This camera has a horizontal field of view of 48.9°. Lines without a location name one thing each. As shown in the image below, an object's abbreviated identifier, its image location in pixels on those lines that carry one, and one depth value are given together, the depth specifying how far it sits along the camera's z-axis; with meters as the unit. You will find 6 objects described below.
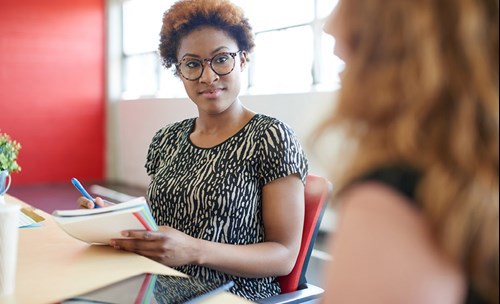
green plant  1.74
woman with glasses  1.42
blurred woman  0.52
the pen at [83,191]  1.49
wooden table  1.03
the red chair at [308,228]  1.45
